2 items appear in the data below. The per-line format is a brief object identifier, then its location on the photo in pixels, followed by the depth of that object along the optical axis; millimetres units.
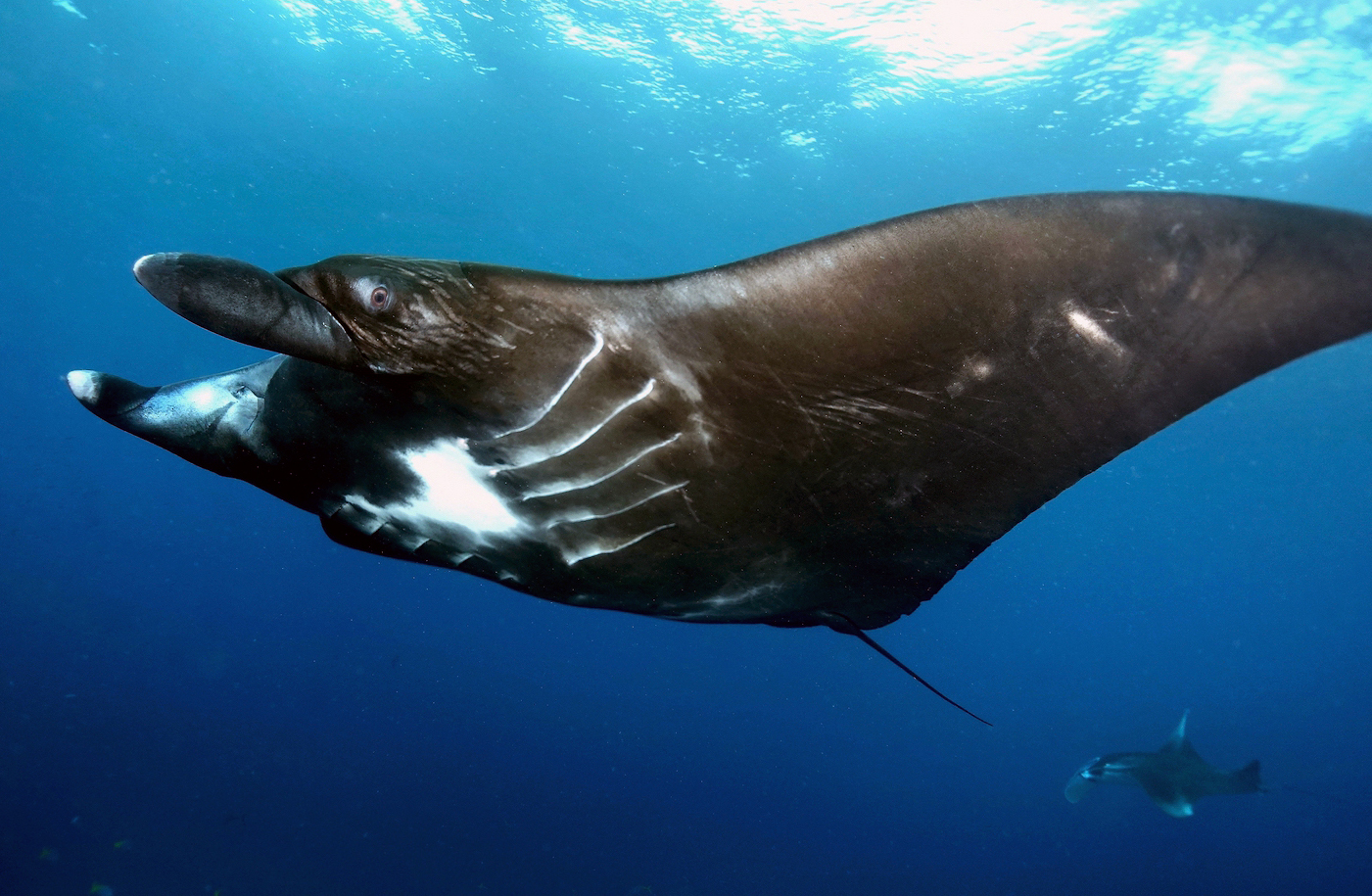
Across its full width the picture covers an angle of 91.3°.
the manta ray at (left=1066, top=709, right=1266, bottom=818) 13852
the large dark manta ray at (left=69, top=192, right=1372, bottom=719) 1375
